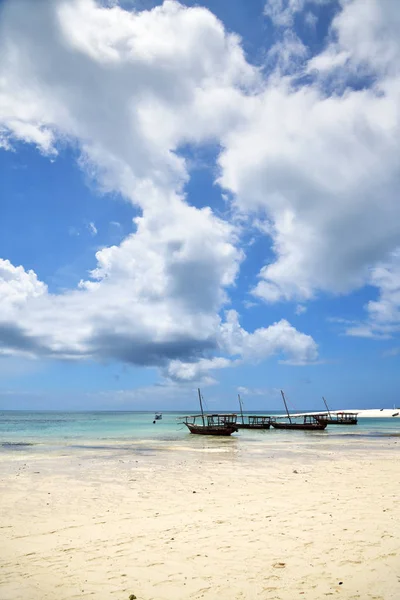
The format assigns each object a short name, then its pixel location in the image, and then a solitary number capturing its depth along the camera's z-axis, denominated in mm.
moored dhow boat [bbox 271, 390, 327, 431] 70625
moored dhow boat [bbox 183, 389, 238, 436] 56562
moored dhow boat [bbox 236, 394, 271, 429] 75375
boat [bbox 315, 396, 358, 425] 91562
